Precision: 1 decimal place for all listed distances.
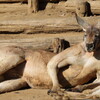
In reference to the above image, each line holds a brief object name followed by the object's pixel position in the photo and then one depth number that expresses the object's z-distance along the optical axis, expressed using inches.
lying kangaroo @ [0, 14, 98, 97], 617.9
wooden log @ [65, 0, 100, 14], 753.0
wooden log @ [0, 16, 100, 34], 732.3
